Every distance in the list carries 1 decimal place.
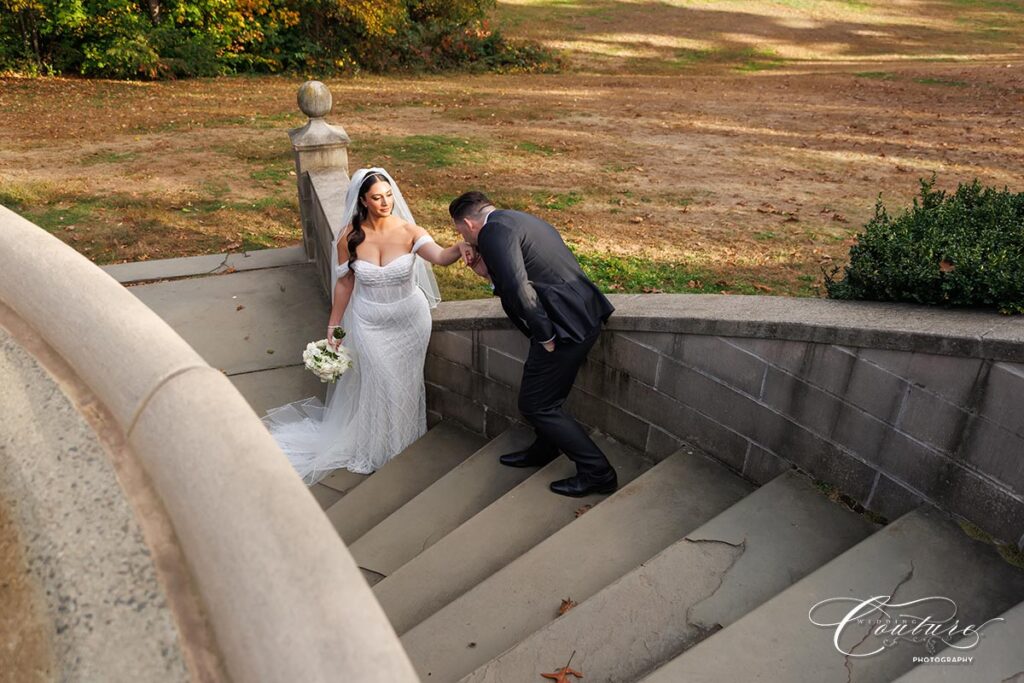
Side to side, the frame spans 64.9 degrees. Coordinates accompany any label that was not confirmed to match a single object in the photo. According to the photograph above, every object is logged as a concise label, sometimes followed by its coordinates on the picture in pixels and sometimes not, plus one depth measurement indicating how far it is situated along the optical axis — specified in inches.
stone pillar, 329.1
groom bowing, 195.0
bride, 243.0
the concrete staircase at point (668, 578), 137.0
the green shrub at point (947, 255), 161.3
